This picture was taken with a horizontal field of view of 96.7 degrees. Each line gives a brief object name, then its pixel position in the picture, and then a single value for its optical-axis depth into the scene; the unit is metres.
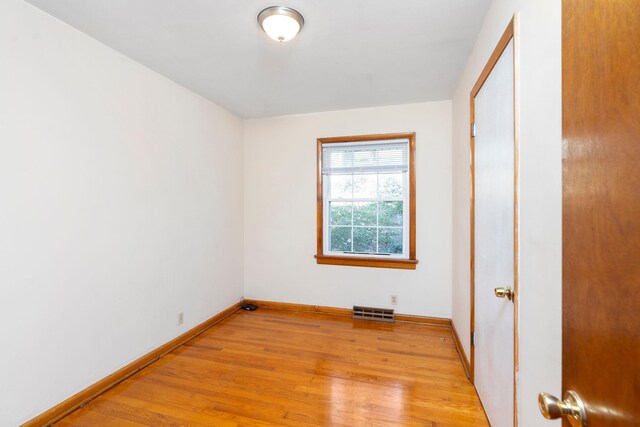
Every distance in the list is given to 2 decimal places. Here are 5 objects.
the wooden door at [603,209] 0.44
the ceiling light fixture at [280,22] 1.67
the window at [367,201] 3.30
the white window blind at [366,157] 3.32
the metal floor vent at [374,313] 3.26
